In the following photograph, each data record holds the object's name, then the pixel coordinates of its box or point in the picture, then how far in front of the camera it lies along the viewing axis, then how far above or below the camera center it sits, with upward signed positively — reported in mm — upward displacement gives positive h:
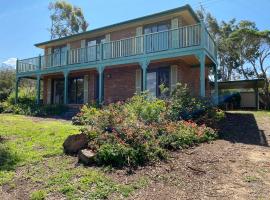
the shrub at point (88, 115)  5487 -338
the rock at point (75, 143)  5016 -1038
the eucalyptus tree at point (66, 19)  26673 +11615
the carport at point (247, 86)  14097 +1226
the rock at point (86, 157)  4481 -1223
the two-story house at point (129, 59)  9952 +2608
